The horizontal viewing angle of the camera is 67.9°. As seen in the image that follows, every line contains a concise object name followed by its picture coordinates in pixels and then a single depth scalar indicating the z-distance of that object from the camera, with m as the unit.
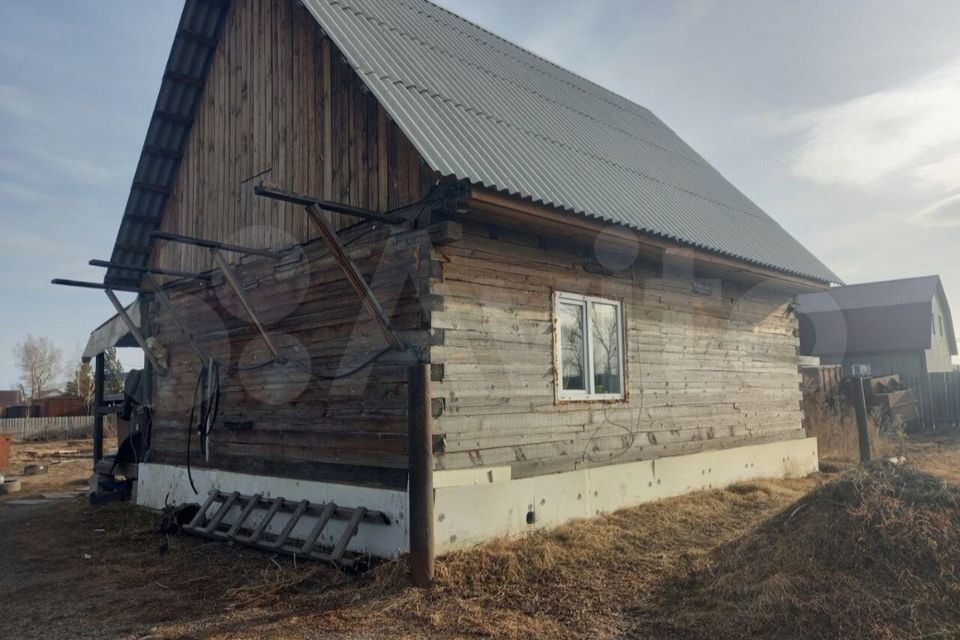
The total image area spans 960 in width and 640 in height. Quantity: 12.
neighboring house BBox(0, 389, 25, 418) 65.94
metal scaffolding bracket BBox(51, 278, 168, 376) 9.46
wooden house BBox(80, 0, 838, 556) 7.09
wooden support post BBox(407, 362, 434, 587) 5.95
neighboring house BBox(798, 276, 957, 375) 32.81
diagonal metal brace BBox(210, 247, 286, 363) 7.97
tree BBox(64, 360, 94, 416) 35.97
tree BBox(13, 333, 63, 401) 70.50
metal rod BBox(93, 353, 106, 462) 14.20
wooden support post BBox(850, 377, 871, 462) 13.54
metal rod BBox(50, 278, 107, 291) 9.23
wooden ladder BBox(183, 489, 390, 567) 6.97
